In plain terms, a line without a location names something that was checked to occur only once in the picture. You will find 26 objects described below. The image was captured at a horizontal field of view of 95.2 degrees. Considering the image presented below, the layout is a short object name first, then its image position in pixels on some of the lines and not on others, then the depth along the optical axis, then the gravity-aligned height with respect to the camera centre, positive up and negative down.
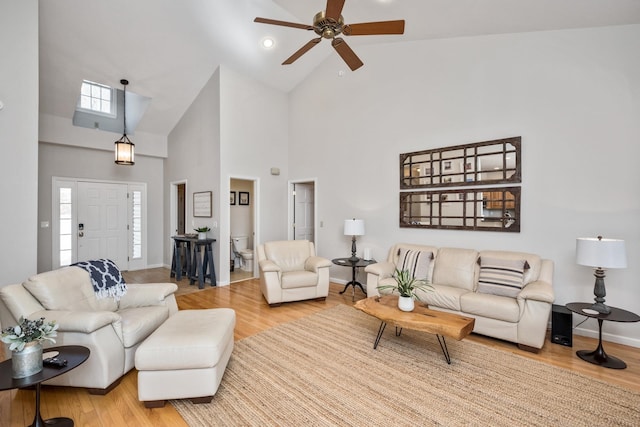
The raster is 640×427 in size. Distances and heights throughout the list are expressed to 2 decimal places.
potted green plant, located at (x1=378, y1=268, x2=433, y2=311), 2.75 -0.76
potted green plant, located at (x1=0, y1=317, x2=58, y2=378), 1.59 -0.72
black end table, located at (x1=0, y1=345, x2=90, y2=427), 1.56 -0.90
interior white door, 6.32 +0.06
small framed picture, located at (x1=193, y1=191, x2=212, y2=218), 5.44 +0.19
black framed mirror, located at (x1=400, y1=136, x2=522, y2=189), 3.58 +0.65
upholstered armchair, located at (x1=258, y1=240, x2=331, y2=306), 4.04 -0.86
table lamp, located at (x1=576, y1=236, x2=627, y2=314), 2.53 -0.39
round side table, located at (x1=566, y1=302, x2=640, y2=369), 2.51 -1.19
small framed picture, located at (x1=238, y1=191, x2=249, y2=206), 6.86 +0.38
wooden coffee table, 2.39 -0.93
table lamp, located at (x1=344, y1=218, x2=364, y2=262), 4.55 -0.21
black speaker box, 2.92 -1.15
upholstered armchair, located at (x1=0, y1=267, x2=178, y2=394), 2.05 -0.80
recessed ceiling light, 4.85 +2.88
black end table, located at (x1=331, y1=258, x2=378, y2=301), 4.46 -0.77
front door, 5.88 -0.17
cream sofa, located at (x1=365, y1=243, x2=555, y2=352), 2.81 -0.82
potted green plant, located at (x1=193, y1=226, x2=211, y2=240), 5.39 -0.34
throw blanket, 2.69 -0.62
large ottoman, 1.94 -1.03
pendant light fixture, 4.78 +1.01
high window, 5.75 +2.33
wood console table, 5.17 -0.85
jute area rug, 1.89 -1.32
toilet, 6.35 -0.82
